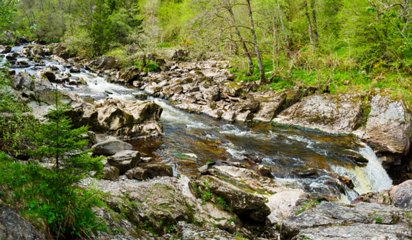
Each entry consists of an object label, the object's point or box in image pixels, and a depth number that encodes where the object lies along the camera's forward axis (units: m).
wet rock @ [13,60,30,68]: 35.88
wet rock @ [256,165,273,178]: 14.80
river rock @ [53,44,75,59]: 51.38
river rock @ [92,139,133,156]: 14.09
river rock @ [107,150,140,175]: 12.41
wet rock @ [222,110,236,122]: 23.61
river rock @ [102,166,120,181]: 11.23
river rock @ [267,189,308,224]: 11.43
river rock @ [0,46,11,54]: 46.07
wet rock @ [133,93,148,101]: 28.22
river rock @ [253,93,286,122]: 23.50
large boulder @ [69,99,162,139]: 17.72
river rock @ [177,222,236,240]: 8.65
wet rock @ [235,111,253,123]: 23.34
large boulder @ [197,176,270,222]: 10.92
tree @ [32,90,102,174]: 5.88
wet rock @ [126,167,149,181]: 12.04
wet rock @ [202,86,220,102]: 26.83
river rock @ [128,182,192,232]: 9.02
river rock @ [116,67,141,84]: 35.66
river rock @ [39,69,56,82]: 30.23
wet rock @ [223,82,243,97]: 26.64
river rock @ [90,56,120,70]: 42.03
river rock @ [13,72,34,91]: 16.56
